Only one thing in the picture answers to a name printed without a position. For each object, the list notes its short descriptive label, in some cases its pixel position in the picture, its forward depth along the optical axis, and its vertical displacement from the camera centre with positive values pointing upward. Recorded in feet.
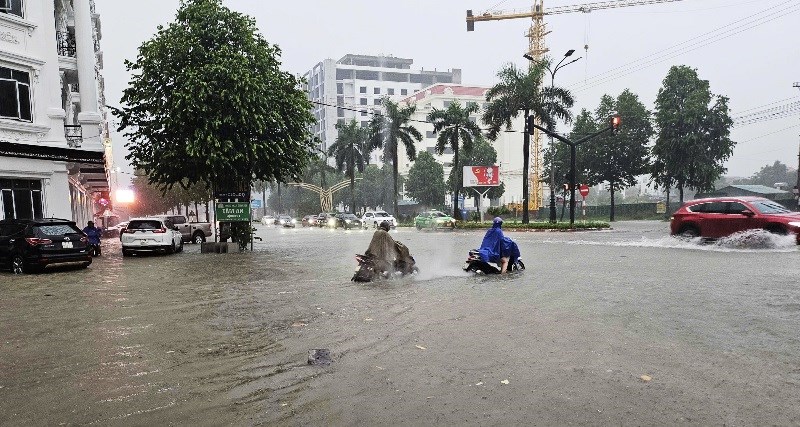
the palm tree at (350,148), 197.77 +22.17
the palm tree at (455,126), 148.36 +22.45
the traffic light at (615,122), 88.38 +13.41
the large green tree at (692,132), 155.43 +20.22
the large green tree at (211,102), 61.93 +13.42
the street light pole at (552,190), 110.85 +1.66
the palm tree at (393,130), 169.99 +24.90
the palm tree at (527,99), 122.31 +25.06
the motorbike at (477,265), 38.81 -5.30
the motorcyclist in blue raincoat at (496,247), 38.68 -3.93
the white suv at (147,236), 67.05 -4.12
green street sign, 70.49 -0.96
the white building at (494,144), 329.31 +41.85
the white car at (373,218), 149.32 -5.11
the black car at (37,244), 46.32 -3.38
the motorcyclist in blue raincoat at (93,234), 66.49 -3.54
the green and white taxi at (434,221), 129.70 -5.60
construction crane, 253.34 +94.62
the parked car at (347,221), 153.79 -5.98
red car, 51.90 -2.69
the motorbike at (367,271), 36.88 -5.27
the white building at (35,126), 59.52 +10.99
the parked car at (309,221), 190.84 -7.09
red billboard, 144.36 +6.81
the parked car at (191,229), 93.78 -4.60
